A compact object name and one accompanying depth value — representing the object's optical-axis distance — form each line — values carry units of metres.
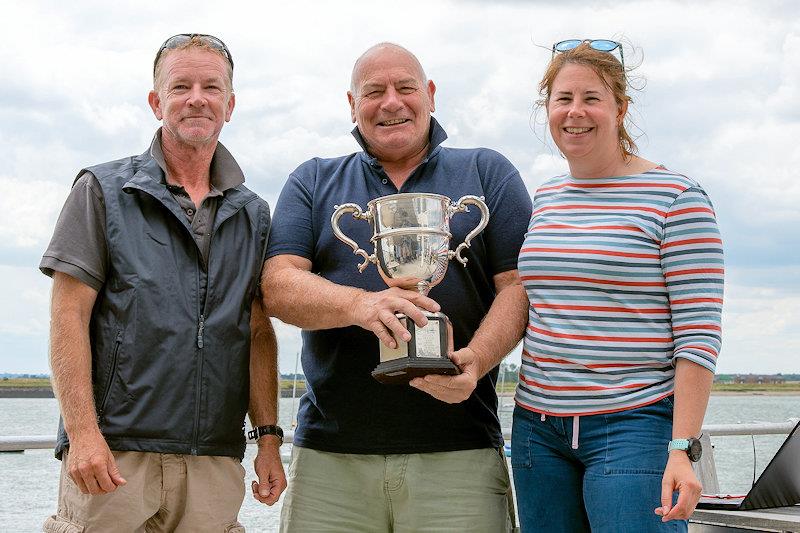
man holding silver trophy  2.40
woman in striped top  2.11
